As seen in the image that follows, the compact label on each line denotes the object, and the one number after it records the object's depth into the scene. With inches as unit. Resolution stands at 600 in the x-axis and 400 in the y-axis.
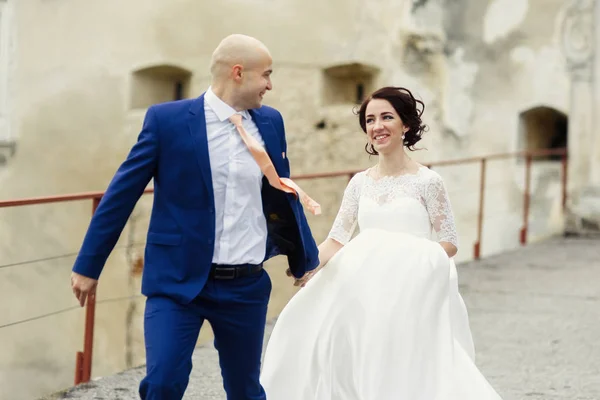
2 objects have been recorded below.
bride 218.6
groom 179.6
